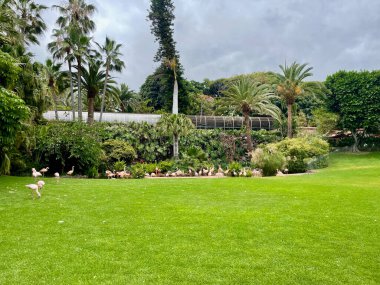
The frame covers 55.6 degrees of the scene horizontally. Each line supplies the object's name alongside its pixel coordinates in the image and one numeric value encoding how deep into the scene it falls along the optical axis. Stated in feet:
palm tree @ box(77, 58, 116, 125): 97.95
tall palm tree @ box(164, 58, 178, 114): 133.80
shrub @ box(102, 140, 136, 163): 77.78
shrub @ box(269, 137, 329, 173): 80.28
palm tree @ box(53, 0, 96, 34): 98.99
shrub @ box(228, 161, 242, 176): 67.39
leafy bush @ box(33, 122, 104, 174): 65.36
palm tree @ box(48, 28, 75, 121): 91.76
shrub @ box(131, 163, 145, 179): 65.13
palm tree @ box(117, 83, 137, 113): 146.20
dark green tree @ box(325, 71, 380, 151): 120.06
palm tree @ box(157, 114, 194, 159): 83.35
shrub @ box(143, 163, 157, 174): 71.51
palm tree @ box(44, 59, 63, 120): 95.40
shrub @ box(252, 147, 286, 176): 71.97
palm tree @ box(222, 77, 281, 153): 97.81
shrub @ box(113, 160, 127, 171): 70.95
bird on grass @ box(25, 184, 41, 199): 30.27
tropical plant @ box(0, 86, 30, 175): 37.04
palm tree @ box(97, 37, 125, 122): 102.01
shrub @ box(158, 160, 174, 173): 74.44
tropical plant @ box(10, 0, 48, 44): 88.02
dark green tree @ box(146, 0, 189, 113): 139.03
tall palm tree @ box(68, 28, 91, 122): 91.15
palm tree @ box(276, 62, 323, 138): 108.17
